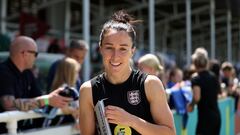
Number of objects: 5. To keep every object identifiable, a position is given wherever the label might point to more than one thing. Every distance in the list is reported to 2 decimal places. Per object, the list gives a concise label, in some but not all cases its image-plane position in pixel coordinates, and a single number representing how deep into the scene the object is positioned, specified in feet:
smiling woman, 8.10
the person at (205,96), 19.75
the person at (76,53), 16.89
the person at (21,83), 12.14
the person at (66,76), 14.25
